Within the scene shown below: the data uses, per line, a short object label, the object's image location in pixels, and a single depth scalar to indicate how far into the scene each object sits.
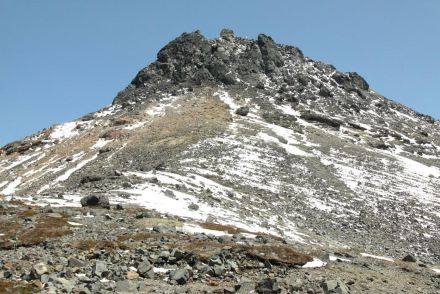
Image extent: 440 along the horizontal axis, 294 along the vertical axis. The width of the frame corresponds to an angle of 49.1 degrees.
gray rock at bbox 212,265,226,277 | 23.17
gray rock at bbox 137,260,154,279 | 22.23
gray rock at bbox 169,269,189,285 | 21.84
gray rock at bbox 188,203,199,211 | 43.78
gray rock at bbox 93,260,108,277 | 21.17
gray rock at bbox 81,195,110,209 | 39.03
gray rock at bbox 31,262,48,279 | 20.08
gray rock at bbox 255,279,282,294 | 20.77
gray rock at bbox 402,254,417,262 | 38.12
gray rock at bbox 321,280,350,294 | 21.80
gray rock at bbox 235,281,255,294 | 20.84
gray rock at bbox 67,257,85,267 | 22.38
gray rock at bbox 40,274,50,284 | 19.61
